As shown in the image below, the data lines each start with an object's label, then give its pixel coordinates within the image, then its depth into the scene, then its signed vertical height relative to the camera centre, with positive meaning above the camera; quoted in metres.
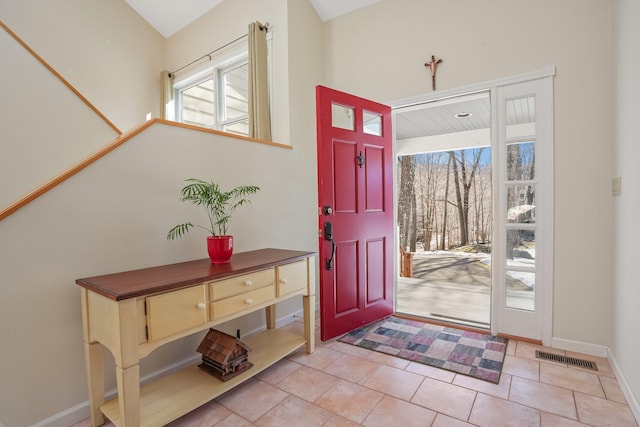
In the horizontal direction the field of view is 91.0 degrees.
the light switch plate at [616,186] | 2.04 +0.08
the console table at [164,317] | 1.40 -0.57
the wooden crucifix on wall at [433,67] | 2.86 +1.23
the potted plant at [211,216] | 2.00 -0.08
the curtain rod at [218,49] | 3.22 +1.87
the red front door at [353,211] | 2.58 -0.08
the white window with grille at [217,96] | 3.84 +1.46
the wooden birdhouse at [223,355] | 1.91 -0.94
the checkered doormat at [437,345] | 2.20 -1.16
